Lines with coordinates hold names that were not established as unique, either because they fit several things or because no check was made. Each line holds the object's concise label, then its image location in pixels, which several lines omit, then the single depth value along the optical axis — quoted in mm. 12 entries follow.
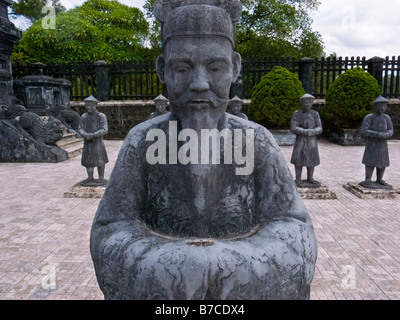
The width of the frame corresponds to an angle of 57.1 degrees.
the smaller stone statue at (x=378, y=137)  7527
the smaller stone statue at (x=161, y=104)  9886
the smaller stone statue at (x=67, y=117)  14095
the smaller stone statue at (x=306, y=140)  7730
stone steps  12517
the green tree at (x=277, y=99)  13688
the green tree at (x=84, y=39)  21688
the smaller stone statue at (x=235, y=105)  9969
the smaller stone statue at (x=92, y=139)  7848
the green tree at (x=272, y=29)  23438
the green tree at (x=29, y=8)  26500
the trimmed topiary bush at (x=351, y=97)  13867
